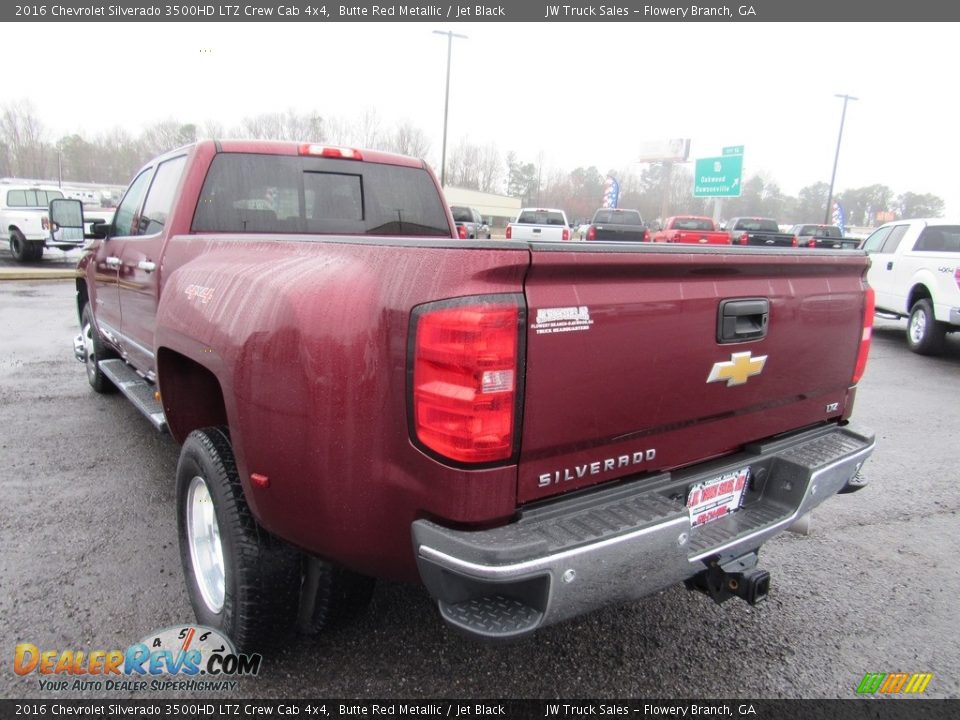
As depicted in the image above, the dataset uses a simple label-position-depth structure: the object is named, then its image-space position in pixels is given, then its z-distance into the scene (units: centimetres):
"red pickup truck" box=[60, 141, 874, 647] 168
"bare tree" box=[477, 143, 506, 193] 8344
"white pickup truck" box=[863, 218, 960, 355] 874
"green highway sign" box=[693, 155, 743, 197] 3834
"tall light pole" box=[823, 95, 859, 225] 4117
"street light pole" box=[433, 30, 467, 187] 2920
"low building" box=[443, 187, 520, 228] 6406
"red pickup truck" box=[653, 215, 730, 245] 2216
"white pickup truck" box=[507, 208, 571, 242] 2038
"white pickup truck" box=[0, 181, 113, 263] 1769
